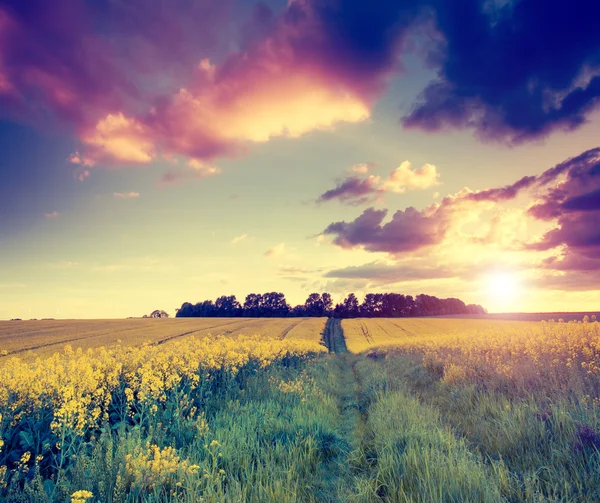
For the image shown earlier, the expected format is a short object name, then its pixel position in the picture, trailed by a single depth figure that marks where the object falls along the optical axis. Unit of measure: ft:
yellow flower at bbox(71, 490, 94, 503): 10.78
